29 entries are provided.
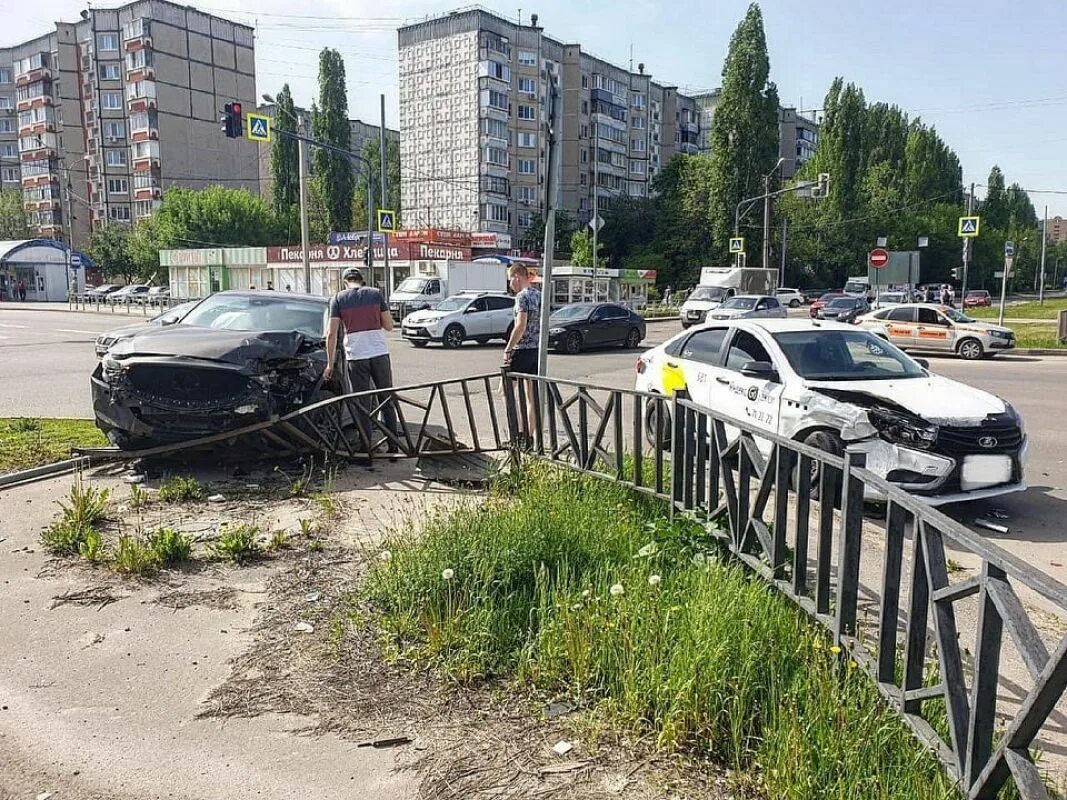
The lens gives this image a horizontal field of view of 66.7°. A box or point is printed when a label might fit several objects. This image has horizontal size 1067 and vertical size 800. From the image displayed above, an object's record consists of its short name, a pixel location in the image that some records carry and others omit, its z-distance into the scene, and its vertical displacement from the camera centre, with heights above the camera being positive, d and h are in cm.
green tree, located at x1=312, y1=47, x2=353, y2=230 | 6244 +1314
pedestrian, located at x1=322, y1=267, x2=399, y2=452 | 793 -51
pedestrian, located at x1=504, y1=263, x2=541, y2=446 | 805 -42
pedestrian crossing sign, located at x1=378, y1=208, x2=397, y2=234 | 3219 +259
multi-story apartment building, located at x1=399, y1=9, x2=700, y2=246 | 6812 +1423
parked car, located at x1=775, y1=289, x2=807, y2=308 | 5581 -94
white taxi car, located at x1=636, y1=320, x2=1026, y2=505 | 621 -99
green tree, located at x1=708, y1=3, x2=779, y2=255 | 5984 +1226
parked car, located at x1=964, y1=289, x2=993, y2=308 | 6051 -124
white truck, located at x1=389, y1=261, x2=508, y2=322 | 3072 +11
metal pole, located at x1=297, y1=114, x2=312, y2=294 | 2595 +273
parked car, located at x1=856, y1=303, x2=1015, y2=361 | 2111 -125
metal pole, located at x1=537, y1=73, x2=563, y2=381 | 636 +53
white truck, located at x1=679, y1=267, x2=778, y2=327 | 3459 -12
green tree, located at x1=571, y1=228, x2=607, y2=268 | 5712 +254
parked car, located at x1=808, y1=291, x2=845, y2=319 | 3915 -109
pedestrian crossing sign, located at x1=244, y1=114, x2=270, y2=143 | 2259 +440
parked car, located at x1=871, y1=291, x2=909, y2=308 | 4456 -77
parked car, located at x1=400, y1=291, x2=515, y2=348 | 2306 -102
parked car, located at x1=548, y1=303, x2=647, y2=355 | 2209 -118
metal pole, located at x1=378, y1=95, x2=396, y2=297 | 3256 +453
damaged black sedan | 671 -81
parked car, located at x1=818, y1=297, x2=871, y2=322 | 3754 -119
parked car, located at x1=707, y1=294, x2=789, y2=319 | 2904 -85
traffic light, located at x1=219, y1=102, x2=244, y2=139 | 2208 +450
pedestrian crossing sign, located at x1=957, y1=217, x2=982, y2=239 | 2529 +179
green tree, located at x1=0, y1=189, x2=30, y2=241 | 8169 +673
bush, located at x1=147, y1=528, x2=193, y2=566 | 492 -158
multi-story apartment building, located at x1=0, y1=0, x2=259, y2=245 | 7762 +1768
